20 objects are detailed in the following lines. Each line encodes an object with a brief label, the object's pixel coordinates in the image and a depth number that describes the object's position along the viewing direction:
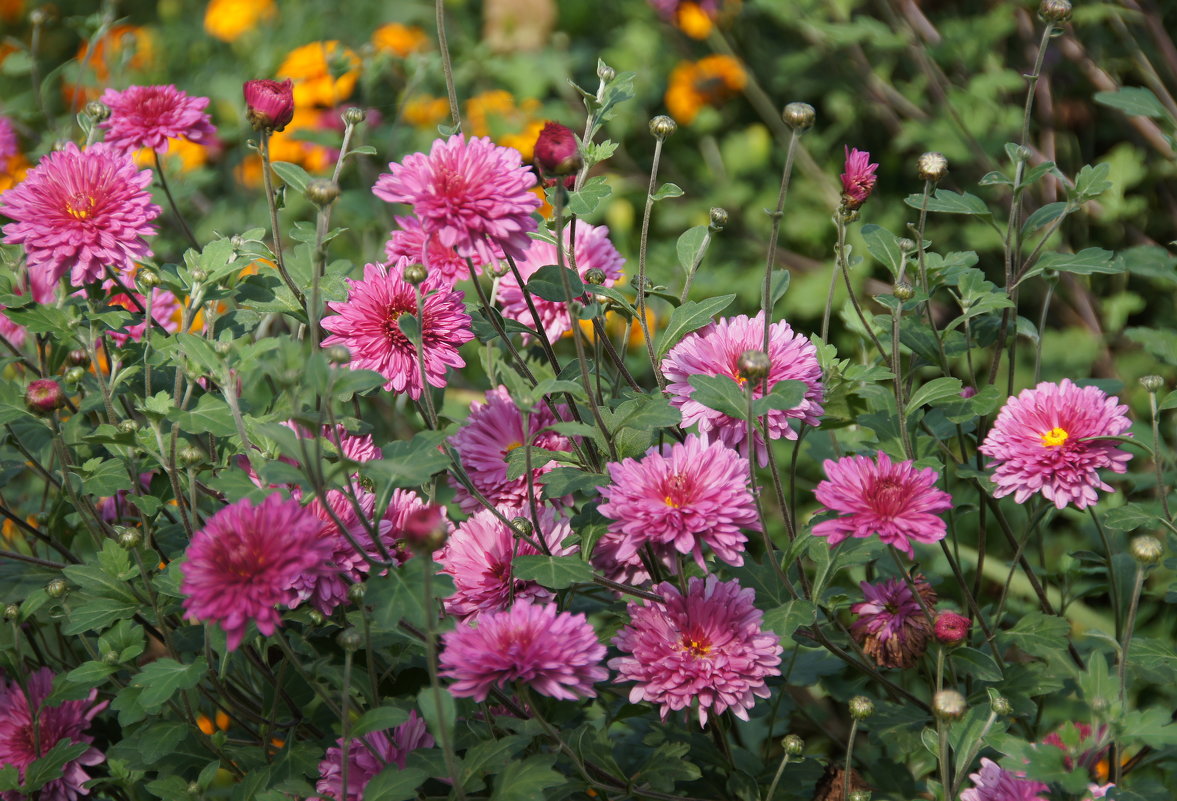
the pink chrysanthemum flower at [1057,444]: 1.66
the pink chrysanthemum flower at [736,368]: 1.66
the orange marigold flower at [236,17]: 3.73
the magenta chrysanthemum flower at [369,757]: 1.64
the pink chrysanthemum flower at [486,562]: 1.66
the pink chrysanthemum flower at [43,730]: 1.72
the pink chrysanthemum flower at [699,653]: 1.64
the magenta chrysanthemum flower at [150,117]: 1.79
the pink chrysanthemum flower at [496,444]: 1.72
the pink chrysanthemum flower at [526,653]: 1.59
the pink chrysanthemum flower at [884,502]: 1.62
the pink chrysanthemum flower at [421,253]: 1.71
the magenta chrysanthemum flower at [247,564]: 1.55
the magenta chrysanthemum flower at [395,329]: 1.67
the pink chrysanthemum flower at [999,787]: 1.64
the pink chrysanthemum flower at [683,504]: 1.61
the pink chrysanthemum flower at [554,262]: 1.76
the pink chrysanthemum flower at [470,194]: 1.60
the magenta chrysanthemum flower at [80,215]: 1.69
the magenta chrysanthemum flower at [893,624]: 1.69
